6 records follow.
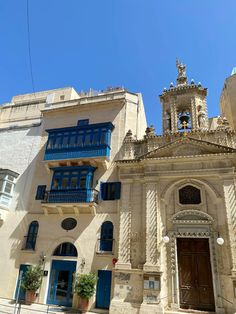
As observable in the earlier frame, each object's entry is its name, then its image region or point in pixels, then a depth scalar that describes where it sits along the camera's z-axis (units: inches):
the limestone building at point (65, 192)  586.2
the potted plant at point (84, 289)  515.8
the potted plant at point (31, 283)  568.1
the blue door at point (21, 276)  594.3
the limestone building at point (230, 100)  767.7
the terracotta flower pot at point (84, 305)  518.3
